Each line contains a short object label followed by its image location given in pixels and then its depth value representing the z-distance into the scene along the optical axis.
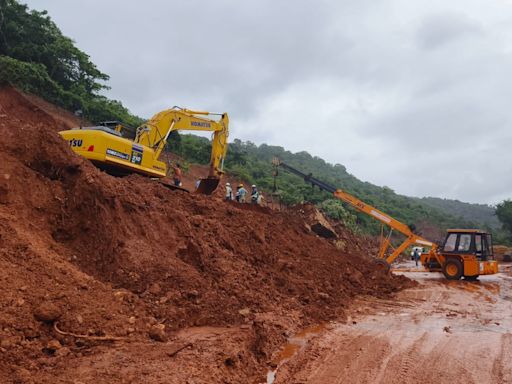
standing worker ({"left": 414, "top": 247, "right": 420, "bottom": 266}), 22.53
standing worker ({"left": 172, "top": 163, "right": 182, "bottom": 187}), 14.09
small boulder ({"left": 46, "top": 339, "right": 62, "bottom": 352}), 3.63
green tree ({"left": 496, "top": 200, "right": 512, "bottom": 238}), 43.16
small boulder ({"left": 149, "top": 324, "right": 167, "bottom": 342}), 4.43
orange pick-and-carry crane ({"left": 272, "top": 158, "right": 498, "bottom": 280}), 14.04
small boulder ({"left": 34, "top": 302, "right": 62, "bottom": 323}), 3.82
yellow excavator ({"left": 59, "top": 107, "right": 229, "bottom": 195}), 9.33
